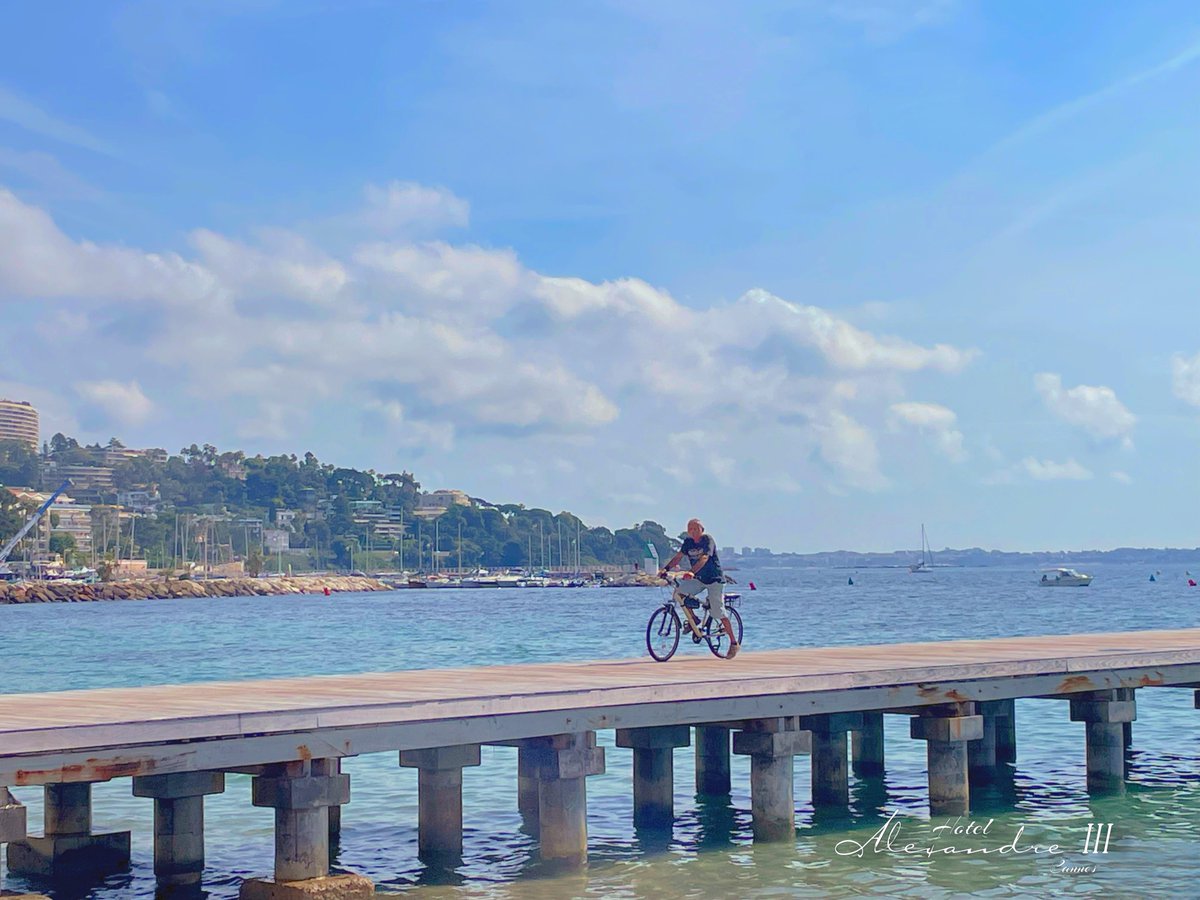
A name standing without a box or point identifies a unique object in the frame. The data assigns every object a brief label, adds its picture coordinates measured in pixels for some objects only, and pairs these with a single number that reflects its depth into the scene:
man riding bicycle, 20.55
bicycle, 20.78
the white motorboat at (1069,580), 177.62
